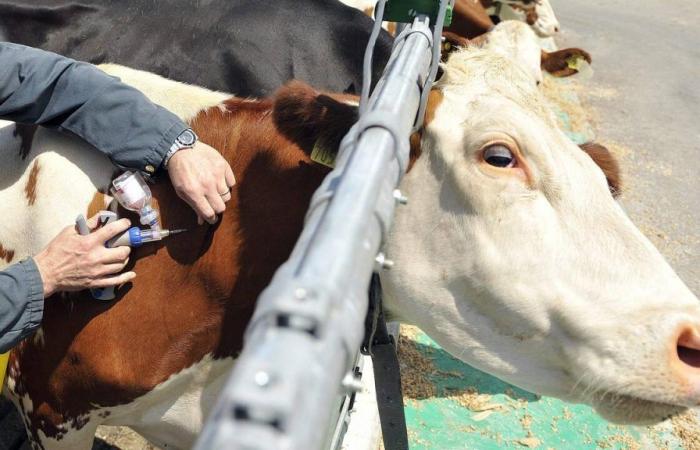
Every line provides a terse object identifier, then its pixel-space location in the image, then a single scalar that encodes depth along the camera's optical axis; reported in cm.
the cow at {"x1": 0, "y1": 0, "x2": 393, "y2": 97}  287
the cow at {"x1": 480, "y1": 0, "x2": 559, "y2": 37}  593
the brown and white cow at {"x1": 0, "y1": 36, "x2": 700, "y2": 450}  136
